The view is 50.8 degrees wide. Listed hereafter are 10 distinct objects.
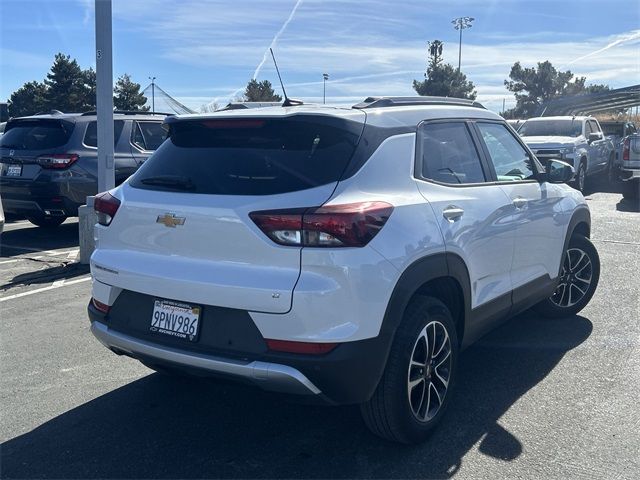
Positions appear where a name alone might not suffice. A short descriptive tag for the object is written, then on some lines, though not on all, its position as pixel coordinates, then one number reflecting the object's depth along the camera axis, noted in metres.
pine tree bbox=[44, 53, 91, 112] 60.03
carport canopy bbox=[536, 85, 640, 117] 27.00
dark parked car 9.39
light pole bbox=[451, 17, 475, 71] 56.31
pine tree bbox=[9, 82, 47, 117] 61.69
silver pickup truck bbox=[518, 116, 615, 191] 15.36
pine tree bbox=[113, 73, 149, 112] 63.54
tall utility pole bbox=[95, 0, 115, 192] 7.86
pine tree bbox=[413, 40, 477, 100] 55.91
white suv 3.12
